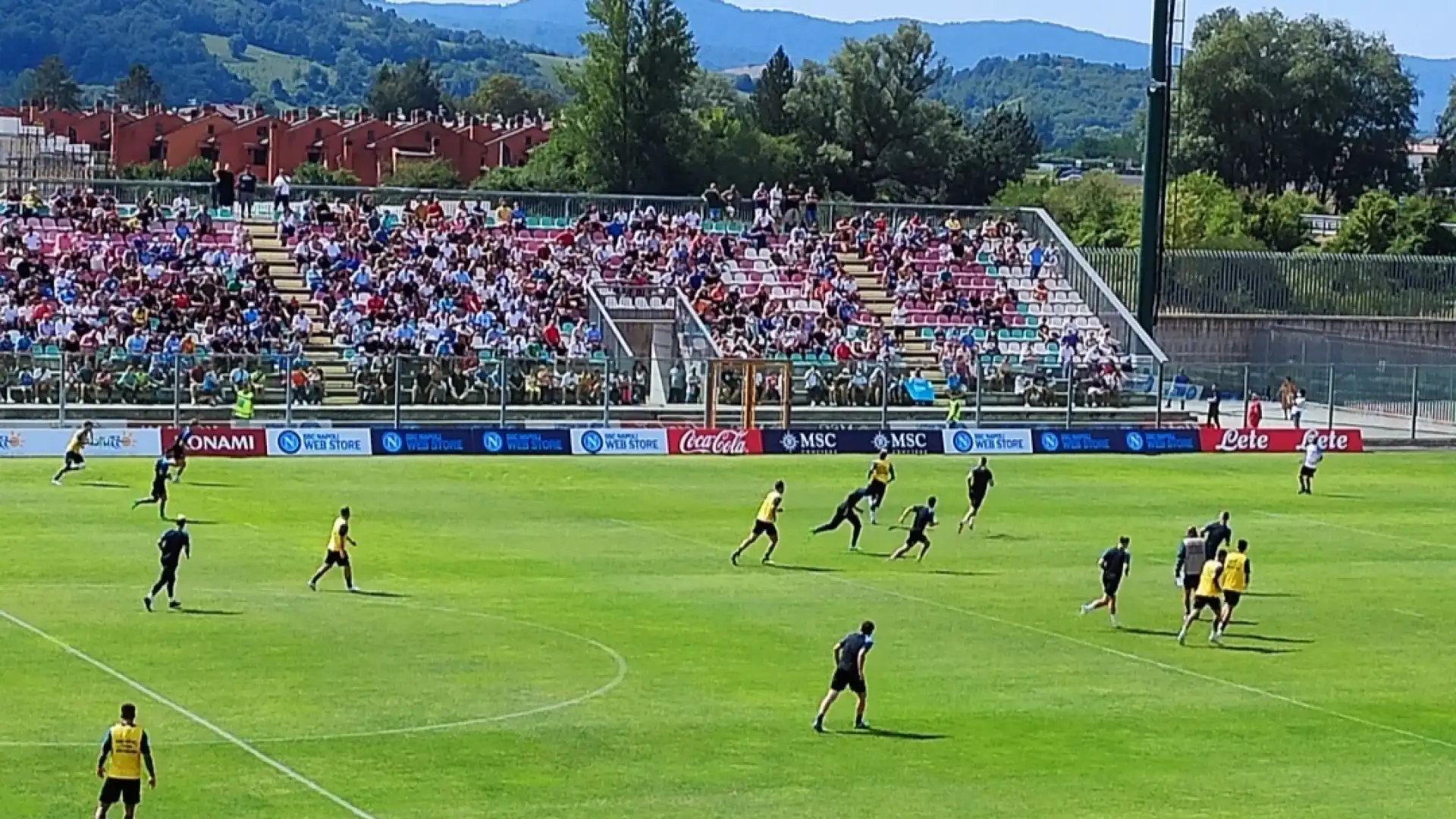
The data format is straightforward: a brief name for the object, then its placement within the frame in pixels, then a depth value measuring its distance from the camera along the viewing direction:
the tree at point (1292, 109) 148.88
